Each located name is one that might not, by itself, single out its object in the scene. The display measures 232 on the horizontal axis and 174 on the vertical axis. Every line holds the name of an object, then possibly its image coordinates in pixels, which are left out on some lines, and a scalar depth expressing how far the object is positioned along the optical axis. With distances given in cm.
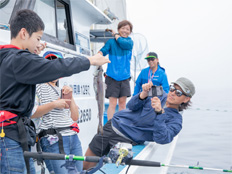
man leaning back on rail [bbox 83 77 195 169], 330
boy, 153
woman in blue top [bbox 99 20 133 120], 479
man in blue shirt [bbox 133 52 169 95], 536
